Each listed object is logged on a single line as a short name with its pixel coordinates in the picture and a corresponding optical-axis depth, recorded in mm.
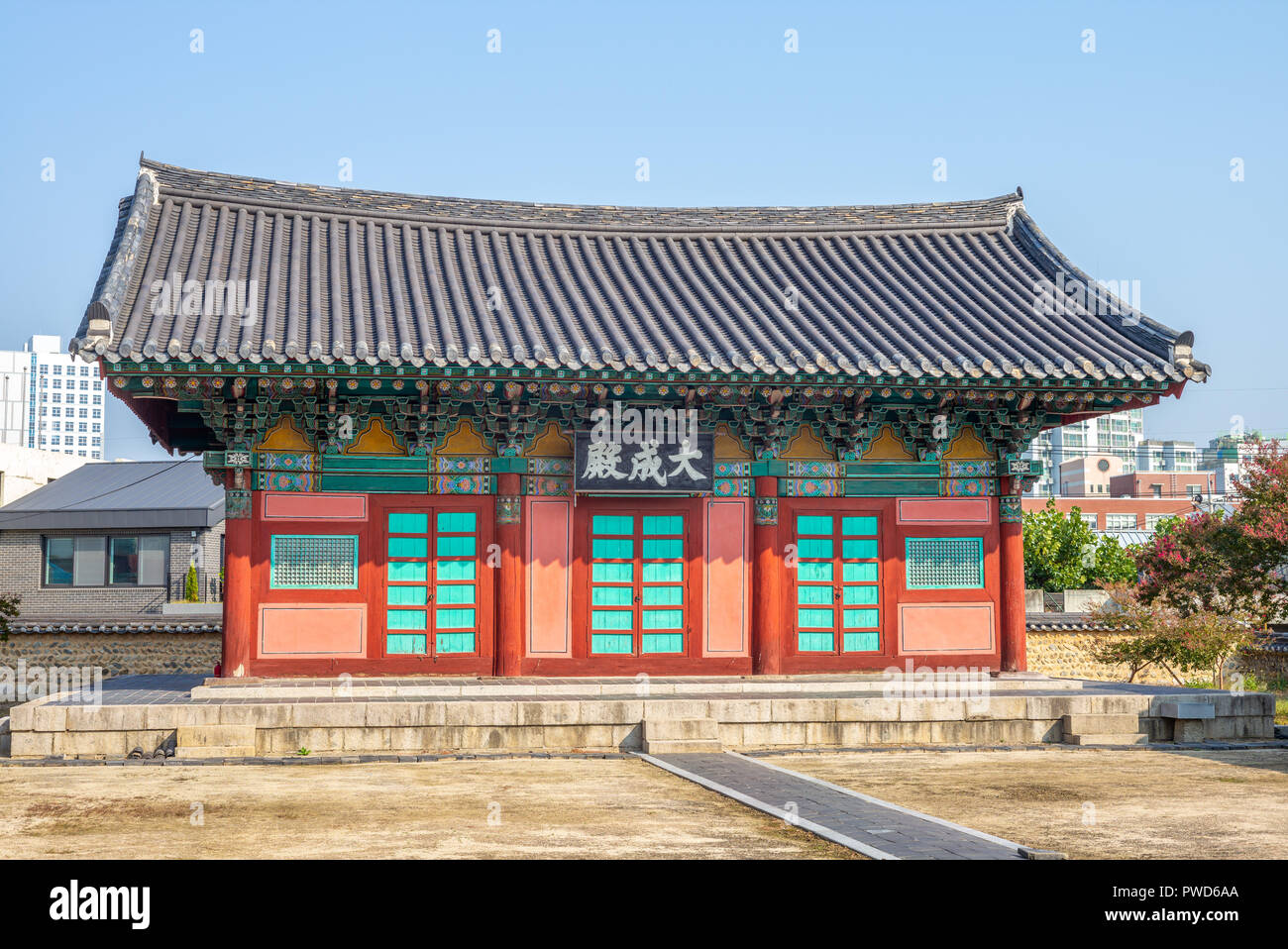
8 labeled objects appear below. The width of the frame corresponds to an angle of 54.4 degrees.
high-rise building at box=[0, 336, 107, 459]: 180250
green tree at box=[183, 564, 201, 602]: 37469
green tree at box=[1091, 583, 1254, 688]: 21703
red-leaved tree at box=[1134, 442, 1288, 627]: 22328
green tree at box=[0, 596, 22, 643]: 23969
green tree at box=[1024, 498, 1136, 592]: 43469
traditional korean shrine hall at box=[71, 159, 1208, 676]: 16484
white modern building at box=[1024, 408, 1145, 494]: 172125
